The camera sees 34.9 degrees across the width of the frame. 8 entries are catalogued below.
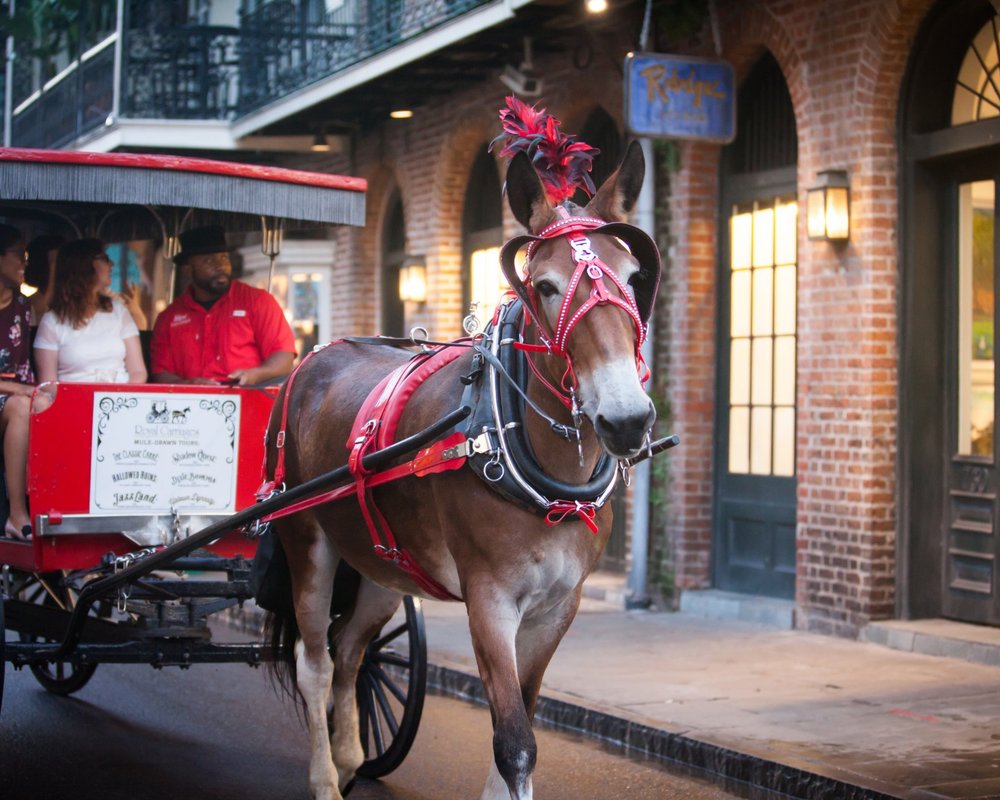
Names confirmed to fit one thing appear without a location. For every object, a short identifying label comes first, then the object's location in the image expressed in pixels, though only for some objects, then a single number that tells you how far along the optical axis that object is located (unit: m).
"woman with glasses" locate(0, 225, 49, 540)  7.42
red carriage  6.95
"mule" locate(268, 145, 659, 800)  4.61
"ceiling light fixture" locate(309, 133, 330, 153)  17.56
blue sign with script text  10.74
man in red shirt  8.16
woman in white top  8.00
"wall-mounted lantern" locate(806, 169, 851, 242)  10.26
